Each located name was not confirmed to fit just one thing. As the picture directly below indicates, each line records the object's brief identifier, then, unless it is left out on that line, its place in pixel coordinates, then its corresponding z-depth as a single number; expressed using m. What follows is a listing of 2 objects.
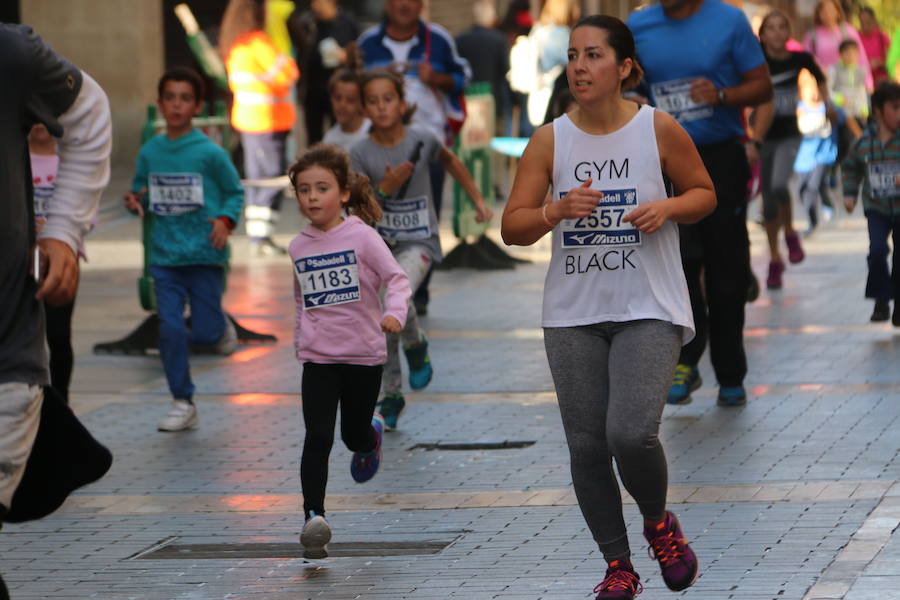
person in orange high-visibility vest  34.12
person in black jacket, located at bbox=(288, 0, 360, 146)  41.91
